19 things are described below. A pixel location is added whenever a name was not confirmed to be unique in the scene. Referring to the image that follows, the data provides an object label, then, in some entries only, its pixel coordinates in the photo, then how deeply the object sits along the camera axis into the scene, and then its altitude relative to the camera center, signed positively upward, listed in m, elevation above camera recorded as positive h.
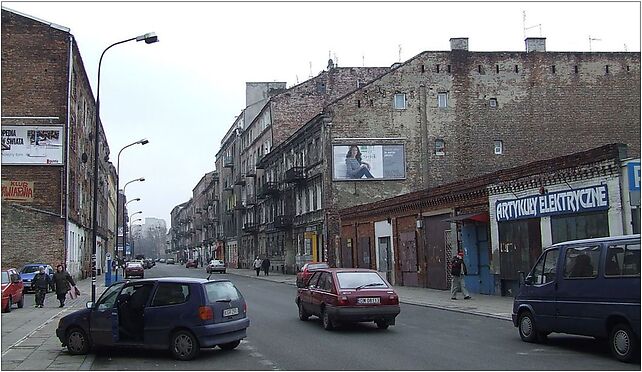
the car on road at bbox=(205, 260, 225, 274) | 64.08 -0.89
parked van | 10.80 -0.81
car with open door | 12.15 -1.08
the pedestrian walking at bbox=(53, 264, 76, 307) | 24.80 -0.77
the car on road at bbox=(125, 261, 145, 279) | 56.09 -0.84
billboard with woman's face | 44.22 +6.10
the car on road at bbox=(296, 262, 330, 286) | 31.23 -0.65
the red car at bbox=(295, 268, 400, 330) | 15.82 -1.06
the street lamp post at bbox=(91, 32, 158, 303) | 22.89 +4.06
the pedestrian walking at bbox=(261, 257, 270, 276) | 55.81 -0.79
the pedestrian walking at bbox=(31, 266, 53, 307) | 24.84 -0.89
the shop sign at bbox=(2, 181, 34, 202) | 38.49 +4.06
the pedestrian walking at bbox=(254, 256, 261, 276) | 55.96 -0.70
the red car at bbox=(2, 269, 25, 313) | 22.54 -0.91
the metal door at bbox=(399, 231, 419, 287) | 33.38 -0.32
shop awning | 26.80 +1.32
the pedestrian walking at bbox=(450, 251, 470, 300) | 24.94 -0.80
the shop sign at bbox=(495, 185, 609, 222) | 20.12 +1.47
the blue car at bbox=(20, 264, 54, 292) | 32.48 -0.46
